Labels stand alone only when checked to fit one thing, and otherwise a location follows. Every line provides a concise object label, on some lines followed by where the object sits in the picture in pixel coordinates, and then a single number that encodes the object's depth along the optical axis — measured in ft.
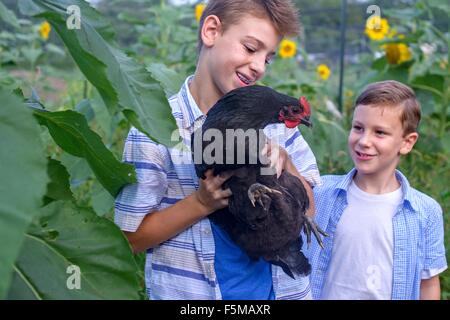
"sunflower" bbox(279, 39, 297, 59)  13.11
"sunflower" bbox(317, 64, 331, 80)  13.87
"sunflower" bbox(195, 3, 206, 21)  11.86
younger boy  5.87
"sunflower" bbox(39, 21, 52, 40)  13.50
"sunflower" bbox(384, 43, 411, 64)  11.43
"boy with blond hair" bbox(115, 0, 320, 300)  4.83
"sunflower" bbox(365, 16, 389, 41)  12.23
